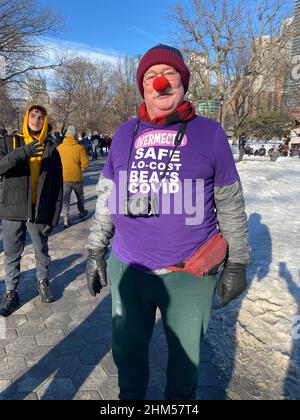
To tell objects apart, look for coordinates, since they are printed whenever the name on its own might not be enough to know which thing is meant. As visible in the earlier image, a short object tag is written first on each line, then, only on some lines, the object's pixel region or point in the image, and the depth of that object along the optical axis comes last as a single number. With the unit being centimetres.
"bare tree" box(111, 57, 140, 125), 5212
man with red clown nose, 161
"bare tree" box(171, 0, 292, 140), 2345
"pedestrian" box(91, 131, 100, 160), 2328
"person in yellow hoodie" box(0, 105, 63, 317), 312
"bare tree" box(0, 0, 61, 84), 1497
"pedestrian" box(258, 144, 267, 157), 3301
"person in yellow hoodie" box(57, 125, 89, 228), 648
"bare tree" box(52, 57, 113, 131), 4303
